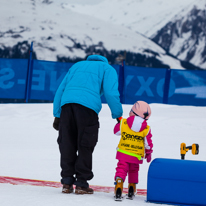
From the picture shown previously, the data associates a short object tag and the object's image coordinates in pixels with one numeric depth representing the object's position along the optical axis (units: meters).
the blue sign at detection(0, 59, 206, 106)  25.48
